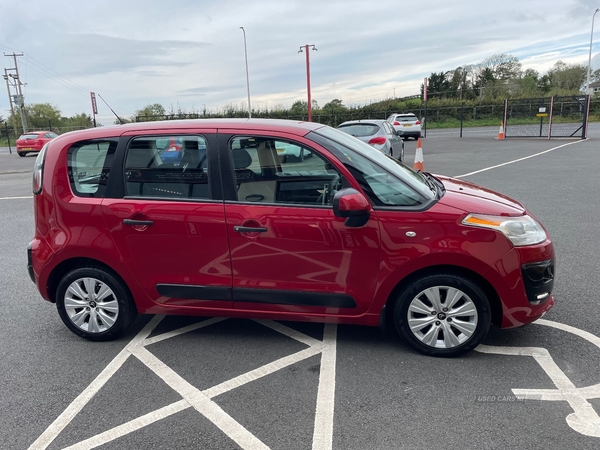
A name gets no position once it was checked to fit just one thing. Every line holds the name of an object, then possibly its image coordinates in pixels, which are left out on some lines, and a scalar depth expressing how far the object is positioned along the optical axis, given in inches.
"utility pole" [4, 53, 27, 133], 2149.4
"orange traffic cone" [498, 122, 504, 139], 901.1
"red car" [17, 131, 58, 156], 1042.7
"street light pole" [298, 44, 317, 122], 1195.7
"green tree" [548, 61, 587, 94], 2278.5
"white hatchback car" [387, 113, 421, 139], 984.9
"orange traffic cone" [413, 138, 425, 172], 439.5
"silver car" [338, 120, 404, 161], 464.6
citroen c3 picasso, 128.0
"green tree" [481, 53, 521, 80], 2256.4
